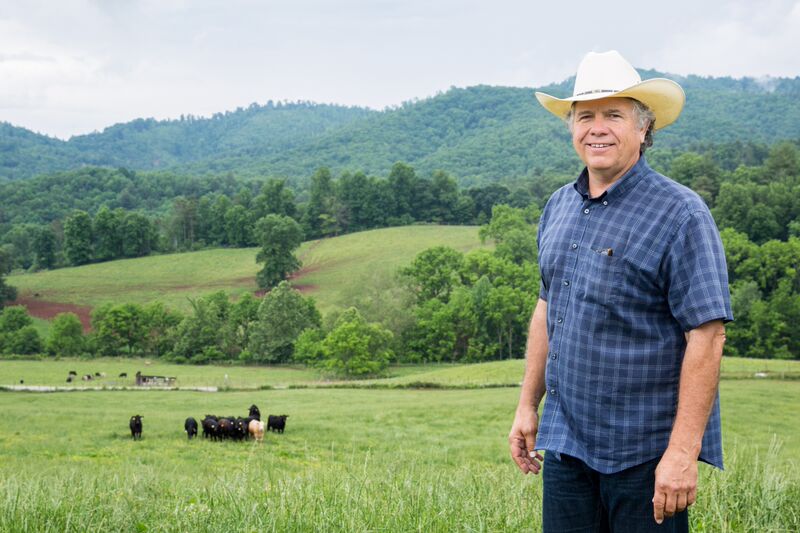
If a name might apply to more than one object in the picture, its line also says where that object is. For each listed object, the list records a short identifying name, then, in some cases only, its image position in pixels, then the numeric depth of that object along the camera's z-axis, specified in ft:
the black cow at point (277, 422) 70.32
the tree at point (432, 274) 228.02
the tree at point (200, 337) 200.34
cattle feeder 139.13
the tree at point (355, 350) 165.48
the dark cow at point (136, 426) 66.23
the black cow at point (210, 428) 66.69
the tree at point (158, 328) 208.95
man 8.90
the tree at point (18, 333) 200.95
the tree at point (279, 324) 195.62
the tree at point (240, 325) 204.74
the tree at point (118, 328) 207.41
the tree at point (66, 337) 201.26
